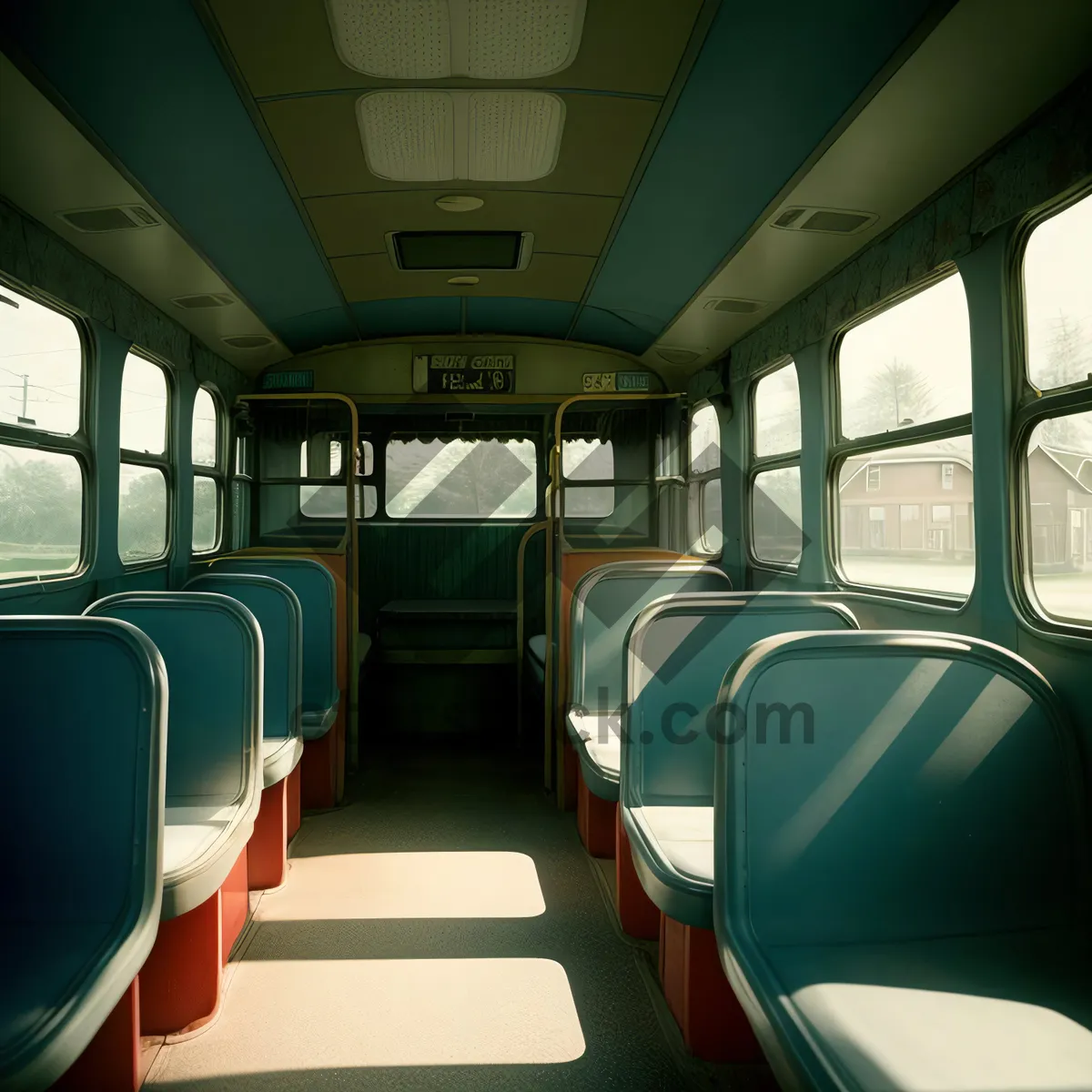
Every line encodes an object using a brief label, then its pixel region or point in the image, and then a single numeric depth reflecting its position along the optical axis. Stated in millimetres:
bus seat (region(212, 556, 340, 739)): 3887
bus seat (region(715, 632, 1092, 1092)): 1584
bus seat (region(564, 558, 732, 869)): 3387
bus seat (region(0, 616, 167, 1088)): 1683
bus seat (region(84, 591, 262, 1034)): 2455
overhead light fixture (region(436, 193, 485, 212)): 3148
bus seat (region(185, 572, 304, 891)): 3039
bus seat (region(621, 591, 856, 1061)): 2338
